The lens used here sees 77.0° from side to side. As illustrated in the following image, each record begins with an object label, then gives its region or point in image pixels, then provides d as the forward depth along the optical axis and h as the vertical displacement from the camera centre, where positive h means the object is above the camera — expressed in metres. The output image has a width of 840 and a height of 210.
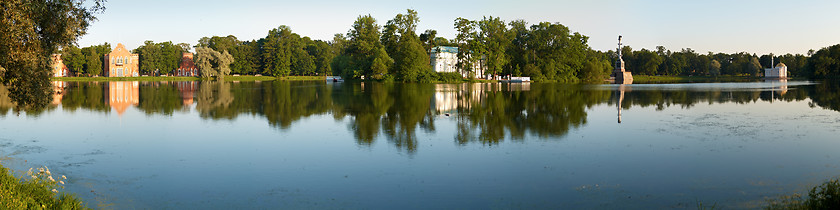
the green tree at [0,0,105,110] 13.49 +1.62
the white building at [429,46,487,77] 103.81 +6.75
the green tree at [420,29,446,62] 101.69 +10.61
